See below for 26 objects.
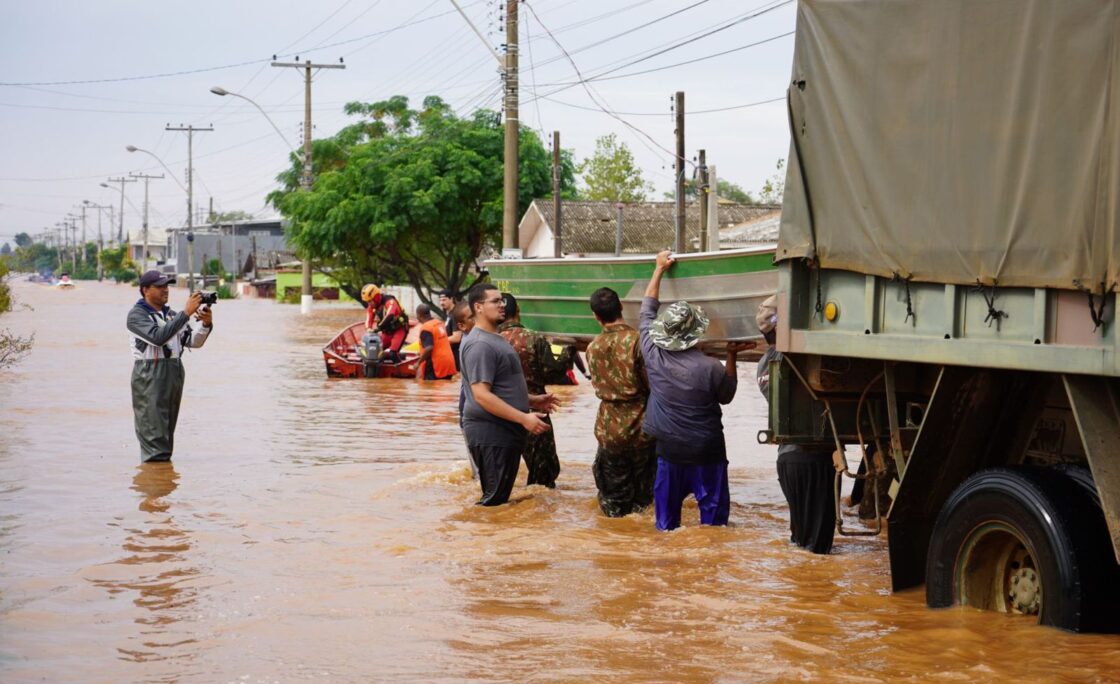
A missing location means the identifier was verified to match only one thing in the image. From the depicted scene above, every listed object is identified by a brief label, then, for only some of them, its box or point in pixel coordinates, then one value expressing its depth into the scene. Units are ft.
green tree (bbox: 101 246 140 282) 479.41
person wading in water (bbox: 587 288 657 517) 30.83
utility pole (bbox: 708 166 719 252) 83.05
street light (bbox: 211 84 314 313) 155.84
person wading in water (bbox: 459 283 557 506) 31.22
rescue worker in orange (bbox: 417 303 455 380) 75.15
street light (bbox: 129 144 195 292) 261.28
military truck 17.81
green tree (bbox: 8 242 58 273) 537.07
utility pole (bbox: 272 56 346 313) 159.94
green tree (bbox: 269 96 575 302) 131.03
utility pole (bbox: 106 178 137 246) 545.89
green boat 37.11
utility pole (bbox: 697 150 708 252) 100.07
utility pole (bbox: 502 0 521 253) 85.66
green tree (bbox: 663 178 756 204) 357.00
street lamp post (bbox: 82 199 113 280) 560.00
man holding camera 38.91
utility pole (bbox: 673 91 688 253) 95.91
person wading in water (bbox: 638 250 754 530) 28.94
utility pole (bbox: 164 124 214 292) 263.49
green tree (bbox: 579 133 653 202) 220.84
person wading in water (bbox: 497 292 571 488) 34.78
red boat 78.02
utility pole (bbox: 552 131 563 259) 120.47
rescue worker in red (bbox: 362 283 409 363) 76.12
